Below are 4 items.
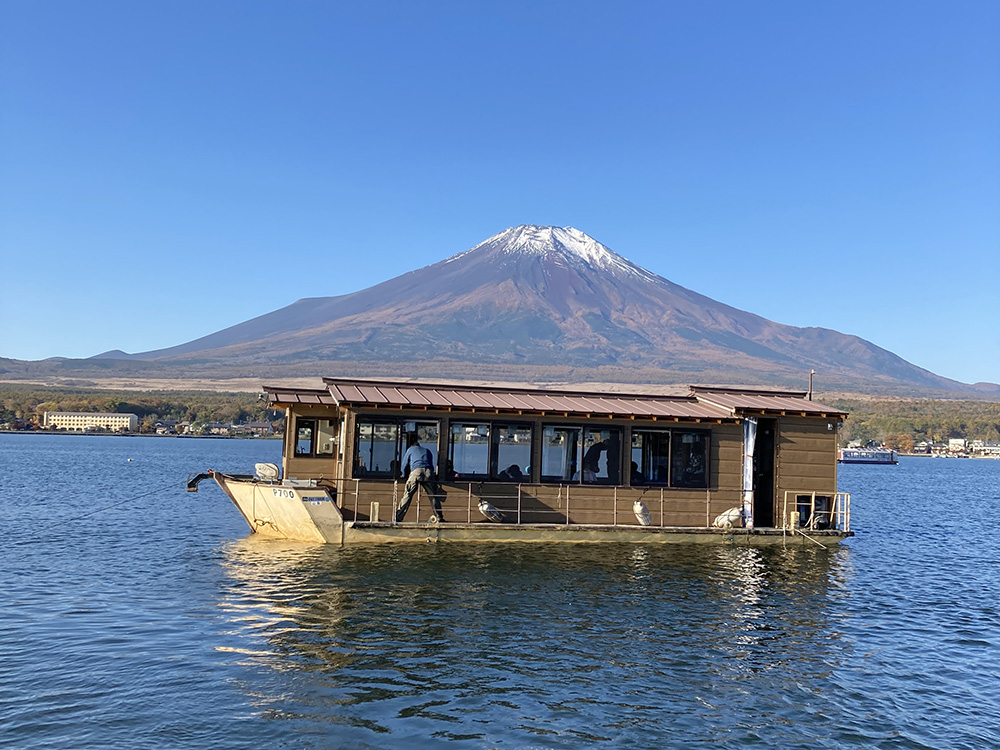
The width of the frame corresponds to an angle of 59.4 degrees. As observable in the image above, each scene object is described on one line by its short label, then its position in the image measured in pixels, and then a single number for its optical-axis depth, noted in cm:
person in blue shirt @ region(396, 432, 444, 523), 2036
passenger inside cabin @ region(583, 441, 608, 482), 2181
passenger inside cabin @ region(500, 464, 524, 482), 2141
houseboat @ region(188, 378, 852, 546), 2061
